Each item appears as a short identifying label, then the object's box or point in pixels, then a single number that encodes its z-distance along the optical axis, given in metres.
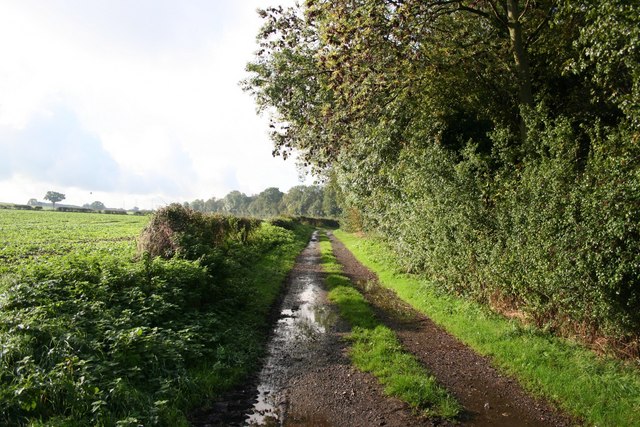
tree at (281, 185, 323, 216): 129.20
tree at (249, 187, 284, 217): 170.38
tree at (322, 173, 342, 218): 103.44
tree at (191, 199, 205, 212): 178.41
